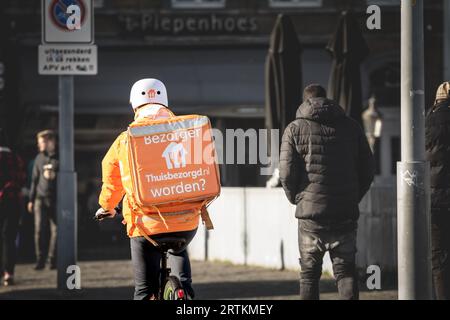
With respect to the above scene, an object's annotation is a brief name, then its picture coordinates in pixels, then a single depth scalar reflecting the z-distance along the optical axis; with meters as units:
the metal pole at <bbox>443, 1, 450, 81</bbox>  17.89
